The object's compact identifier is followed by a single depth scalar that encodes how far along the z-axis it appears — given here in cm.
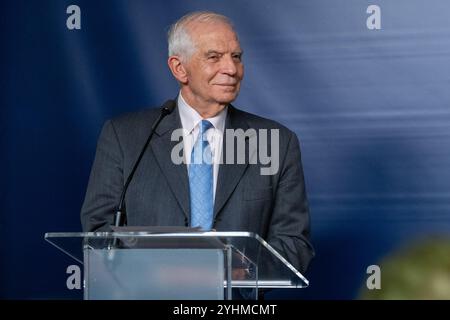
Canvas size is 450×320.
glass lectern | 664
